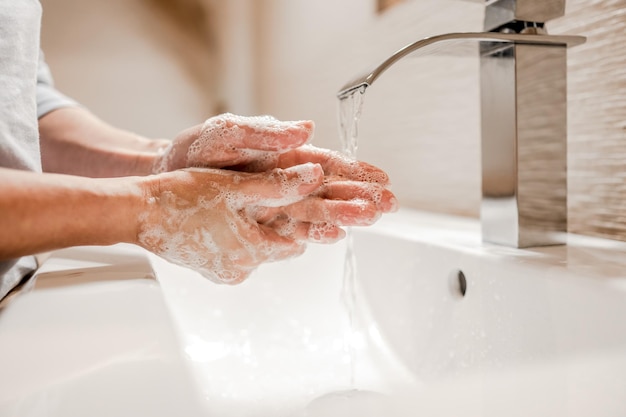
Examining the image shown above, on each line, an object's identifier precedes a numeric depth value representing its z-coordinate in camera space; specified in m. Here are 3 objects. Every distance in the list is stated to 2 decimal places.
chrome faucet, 0.57
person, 0.39
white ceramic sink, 0.32
